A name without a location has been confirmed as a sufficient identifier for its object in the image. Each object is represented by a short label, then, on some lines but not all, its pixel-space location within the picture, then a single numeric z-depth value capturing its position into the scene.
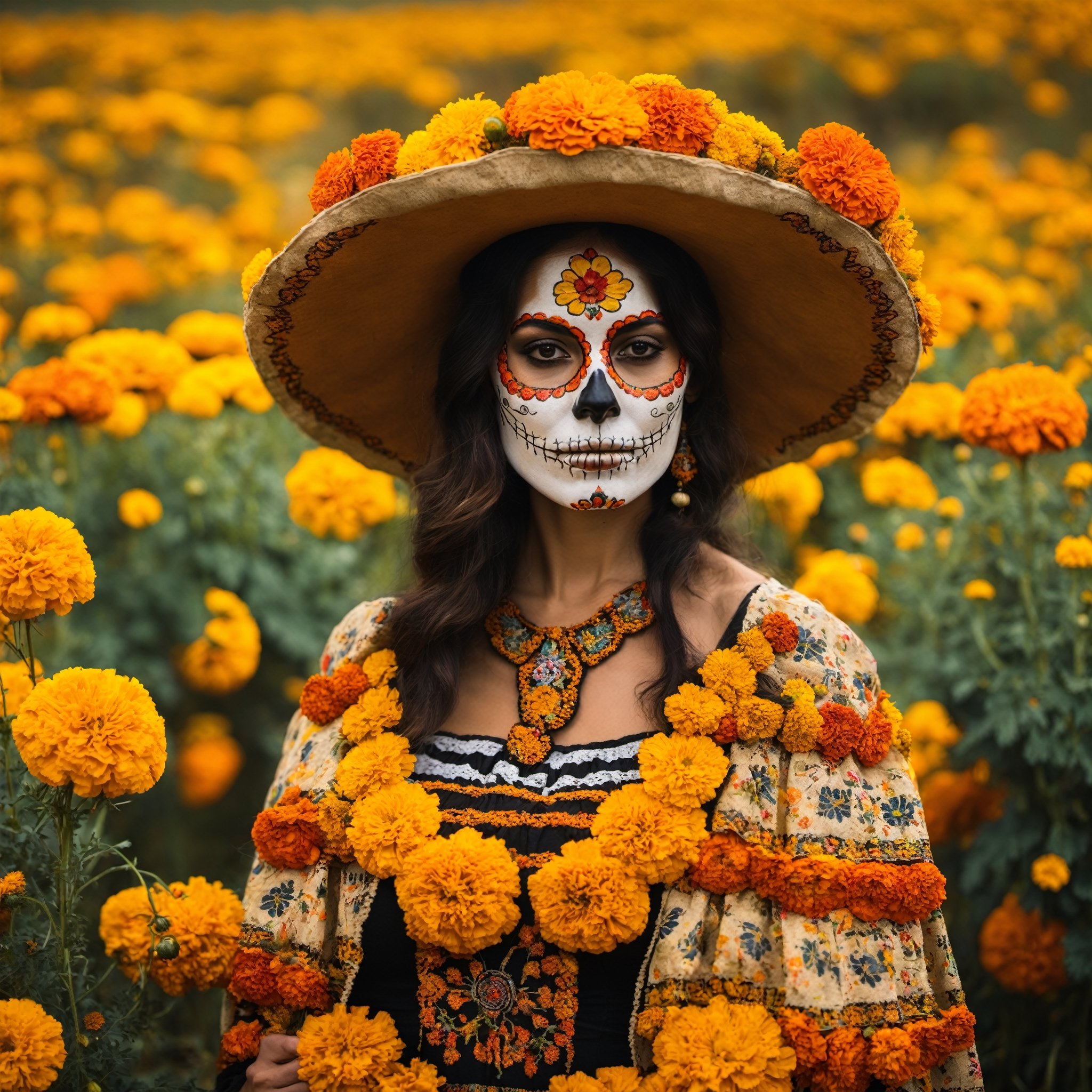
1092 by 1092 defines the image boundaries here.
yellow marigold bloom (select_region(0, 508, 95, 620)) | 2.02
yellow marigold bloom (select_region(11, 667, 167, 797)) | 1.97
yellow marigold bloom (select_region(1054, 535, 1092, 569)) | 2.99
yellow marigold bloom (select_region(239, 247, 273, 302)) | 2.54
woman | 2.12
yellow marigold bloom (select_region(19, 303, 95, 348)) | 4.18
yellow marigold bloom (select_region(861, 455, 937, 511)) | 3.76
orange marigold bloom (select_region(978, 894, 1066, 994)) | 3.17
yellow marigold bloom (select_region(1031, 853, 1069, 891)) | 3.05
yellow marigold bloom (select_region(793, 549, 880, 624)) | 3.59
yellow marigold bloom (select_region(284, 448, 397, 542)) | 3.86
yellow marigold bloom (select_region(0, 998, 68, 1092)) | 2.00
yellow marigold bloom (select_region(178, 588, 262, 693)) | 3.89
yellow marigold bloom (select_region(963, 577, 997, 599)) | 3.24
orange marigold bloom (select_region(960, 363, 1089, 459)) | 2.95
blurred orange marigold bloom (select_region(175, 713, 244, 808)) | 4.39
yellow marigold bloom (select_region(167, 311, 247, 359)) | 4.08
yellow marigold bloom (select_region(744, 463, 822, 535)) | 4.18
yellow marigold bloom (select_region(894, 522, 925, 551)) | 3.65
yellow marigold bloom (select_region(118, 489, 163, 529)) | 3.86
